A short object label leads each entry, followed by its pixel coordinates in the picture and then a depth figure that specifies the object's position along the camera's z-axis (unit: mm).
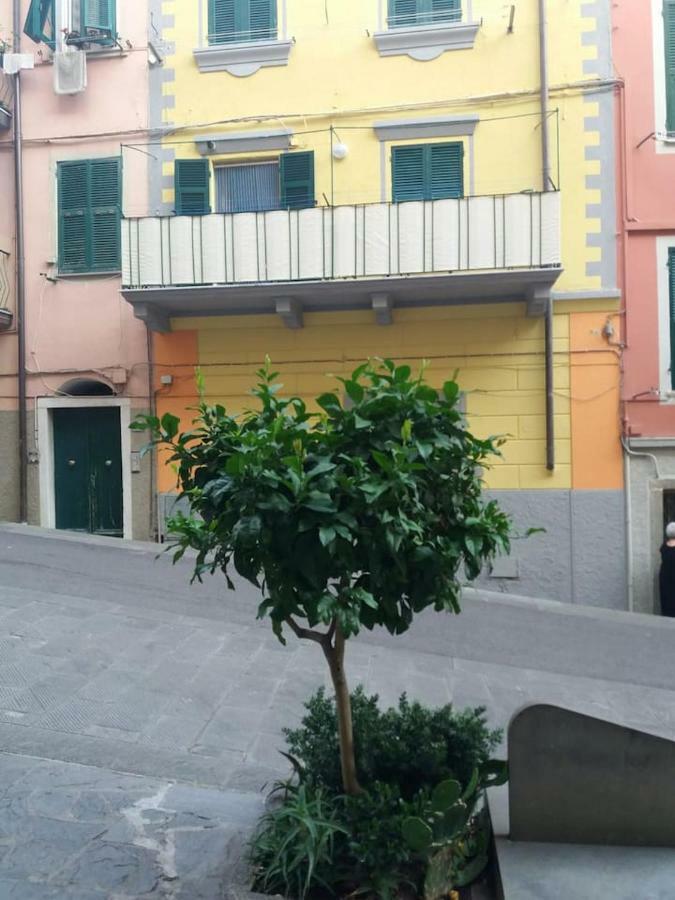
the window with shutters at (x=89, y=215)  12312
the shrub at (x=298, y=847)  3287
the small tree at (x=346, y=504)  2975
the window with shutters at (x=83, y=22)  12008
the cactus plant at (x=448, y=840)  3228
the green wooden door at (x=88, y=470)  12656
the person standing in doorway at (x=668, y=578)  10625
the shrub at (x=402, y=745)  3646
